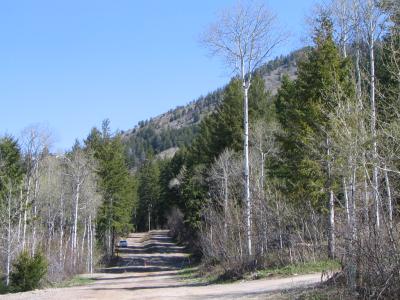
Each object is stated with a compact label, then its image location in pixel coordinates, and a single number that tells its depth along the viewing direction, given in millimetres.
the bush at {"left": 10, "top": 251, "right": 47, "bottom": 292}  25469
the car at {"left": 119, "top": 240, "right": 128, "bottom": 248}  72238
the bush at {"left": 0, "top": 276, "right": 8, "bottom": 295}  27316
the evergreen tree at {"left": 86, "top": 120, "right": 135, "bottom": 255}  52312
